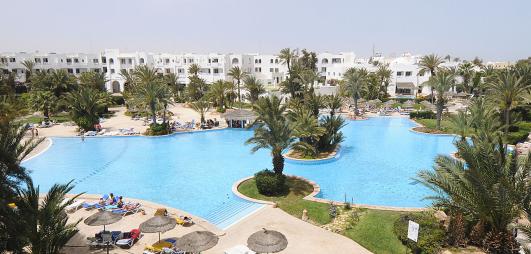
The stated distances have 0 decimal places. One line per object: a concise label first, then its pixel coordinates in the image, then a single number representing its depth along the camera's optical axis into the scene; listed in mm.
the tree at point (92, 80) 58062
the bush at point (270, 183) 19438
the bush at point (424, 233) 13039
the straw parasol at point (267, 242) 11898
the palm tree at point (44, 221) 10586
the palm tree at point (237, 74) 59688
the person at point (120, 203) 17969
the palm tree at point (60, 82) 51438
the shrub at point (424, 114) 46906
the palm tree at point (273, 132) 19609
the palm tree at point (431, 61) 56438
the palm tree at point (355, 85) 48031
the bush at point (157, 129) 38219
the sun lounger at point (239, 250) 12859
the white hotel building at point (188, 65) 76688
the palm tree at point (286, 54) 55250
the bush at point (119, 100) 61094
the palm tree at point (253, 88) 54031
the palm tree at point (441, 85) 37000
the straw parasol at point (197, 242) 11907
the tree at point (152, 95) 37406
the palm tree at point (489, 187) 11594
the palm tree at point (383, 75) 64256
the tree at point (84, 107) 38625
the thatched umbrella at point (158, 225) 13164
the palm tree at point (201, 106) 43031
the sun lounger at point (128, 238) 14023
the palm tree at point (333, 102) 32625
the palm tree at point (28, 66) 70719
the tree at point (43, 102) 43969
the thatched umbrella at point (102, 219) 13820
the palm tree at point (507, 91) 26312
